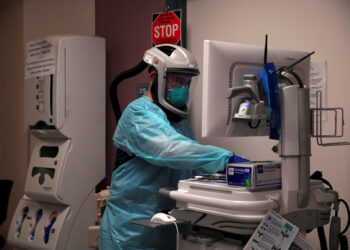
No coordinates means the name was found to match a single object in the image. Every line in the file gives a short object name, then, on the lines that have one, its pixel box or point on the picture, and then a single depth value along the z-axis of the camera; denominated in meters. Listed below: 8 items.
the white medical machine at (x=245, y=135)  1.68
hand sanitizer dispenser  3.19
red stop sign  3.07
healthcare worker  2.15
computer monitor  1.75
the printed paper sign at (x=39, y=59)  3.21
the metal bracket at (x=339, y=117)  2.53
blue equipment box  1.66
